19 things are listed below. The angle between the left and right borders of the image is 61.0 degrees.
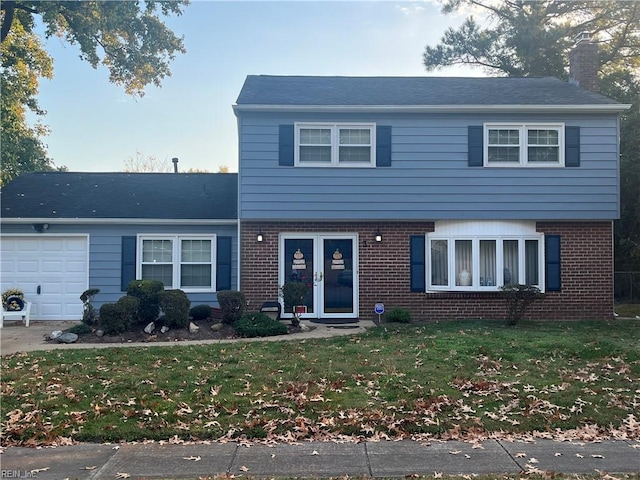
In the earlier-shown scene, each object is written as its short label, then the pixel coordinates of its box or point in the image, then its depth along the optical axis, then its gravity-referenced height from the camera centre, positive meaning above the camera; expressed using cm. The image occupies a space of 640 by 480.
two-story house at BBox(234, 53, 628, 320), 1290 +132
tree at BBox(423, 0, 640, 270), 2017 +985
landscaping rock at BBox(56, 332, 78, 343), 1037 -157
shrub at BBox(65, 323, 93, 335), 1088 -149
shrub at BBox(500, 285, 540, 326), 1190 -86
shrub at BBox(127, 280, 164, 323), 1128 -89
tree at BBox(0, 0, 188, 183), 1623 +714
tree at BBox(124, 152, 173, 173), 3825 +660
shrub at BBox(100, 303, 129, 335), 1064 -123
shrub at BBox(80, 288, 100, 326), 1176 -118
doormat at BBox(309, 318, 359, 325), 1291 -151
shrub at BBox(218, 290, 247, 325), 1155 -104
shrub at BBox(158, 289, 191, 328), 1093 -103
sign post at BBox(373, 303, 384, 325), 1280 -120
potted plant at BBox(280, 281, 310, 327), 1173 -83
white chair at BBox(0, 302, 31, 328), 1258 -137
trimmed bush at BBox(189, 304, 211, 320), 1220 -125
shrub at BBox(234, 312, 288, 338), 1088 -141
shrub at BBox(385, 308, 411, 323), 1259 -134
